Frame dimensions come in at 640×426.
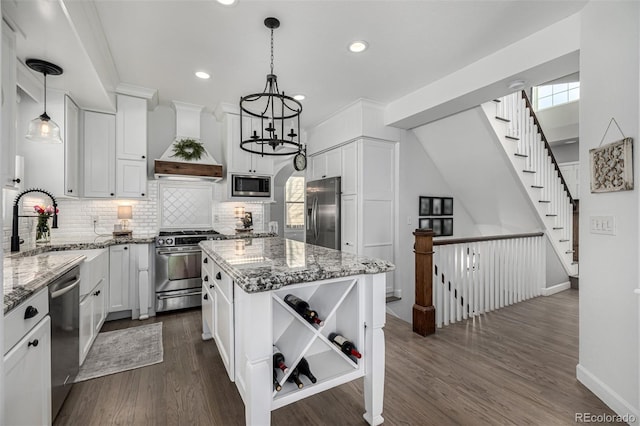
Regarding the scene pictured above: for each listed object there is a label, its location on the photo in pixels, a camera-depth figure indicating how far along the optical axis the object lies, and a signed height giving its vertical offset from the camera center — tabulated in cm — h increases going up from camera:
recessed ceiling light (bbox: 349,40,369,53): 264 +150
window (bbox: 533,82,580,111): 647 +269
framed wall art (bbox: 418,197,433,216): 461 +11
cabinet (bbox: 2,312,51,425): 119 -74
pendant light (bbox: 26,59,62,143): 218 +60
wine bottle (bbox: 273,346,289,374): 150 -76
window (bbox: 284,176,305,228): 720 +28
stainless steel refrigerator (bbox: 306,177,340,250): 434 +1
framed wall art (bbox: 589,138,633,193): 175 +29
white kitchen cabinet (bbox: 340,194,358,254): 412 -13
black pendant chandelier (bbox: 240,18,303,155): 414 +140
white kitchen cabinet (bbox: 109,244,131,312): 335 -72
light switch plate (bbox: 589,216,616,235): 188 -7
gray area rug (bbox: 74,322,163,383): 236 -122
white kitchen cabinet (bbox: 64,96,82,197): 305 +70
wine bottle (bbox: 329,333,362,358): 163 -75
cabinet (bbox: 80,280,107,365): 225 -87
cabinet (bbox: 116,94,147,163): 361 +104
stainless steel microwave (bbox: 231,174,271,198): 426 +40
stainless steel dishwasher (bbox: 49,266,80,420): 166 -73
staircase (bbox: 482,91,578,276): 381 +67
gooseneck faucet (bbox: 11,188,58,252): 232 -13
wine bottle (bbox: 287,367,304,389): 155 -86
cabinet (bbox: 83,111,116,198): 345 +69
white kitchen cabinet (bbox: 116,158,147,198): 364 +43
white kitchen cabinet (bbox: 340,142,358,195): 411 +63
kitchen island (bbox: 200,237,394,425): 137 -59
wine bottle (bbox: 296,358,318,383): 159 -84
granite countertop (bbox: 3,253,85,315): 126 -33
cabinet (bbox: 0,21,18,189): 148 +57
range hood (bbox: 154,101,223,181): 384 +70
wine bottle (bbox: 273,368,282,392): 146 -84
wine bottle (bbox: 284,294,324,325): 159 -53
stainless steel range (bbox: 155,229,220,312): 359 -70
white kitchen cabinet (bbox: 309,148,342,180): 451 +78
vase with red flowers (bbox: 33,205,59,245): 279 -12
